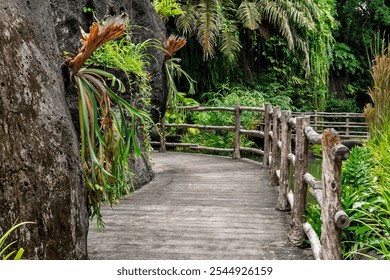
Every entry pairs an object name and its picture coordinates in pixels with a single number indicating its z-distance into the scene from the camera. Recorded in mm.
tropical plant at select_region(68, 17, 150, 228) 3383
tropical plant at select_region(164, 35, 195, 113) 8312
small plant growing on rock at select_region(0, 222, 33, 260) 2312
